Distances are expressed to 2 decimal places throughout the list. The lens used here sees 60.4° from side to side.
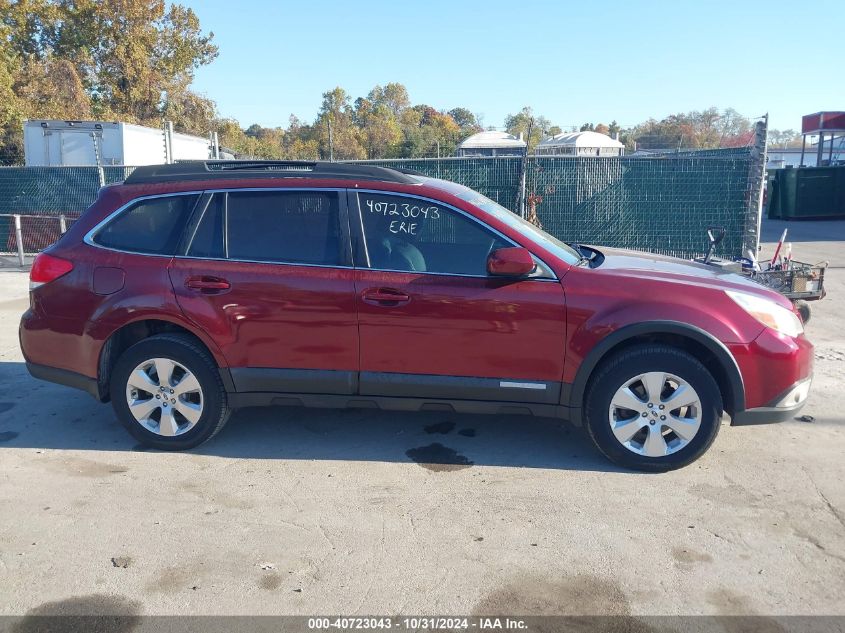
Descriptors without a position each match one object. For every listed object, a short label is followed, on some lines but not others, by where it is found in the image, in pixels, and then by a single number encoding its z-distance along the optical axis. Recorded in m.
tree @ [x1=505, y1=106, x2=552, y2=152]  78.06
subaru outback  4.37
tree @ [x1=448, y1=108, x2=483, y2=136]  109.00
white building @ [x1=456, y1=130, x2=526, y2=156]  28.52
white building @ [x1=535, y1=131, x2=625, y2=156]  29.94
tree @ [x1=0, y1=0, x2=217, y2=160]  33.09
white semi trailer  17.20
